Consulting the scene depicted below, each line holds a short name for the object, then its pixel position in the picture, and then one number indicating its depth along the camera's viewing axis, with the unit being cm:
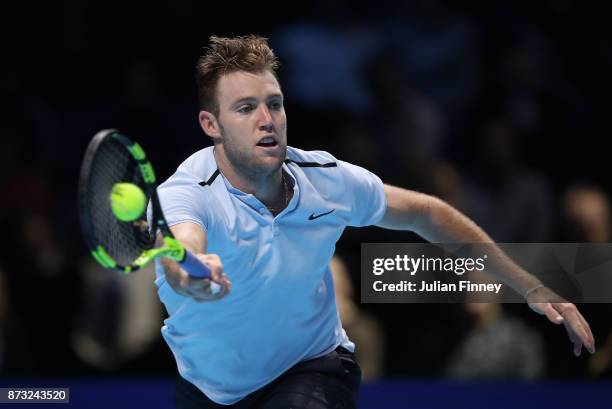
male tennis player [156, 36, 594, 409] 896
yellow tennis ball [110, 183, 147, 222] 805
